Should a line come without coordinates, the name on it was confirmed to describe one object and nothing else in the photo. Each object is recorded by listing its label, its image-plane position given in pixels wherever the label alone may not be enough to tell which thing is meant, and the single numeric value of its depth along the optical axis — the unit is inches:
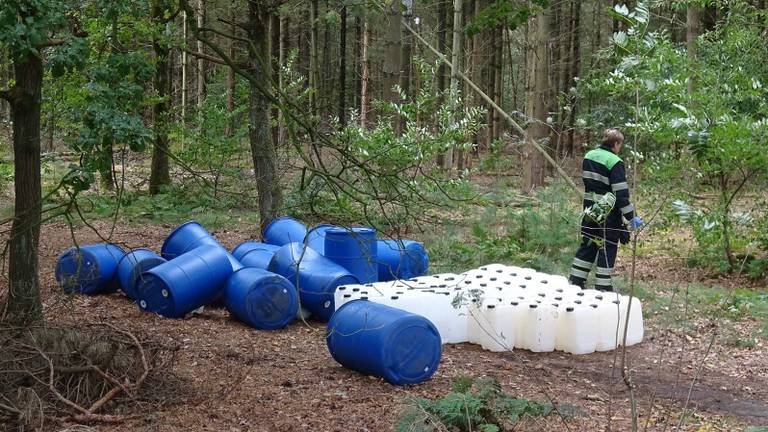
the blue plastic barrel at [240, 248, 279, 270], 323.3
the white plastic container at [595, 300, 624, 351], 276.5
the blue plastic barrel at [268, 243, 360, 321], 293.0
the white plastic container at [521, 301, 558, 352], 276.2
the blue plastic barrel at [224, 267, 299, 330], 282.4
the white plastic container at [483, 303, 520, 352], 274.8
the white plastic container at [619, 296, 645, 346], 282.7
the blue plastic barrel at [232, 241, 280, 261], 334.3
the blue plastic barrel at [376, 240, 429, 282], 328.5
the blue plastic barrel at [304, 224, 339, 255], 326.3
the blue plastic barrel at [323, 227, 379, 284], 305.7
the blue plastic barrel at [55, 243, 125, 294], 316.5
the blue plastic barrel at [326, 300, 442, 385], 219.8
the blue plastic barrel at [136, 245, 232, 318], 287.9
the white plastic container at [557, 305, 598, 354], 274.5
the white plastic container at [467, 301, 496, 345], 275.7
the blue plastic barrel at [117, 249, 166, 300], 312.3
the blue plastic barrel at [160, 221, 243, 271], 328.2
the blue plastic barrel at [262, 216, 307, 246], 348.8
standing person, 324.8
